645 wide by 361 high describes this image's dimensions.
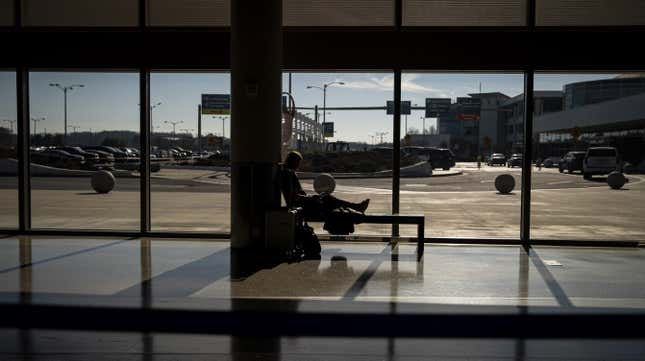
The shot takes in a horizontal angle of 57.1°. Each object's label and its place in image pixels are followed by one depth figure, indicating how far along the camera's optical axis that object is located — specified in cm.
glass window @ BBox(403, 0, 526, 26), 1037
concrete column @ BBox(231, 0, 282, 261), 923
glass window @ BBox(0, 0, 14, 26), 1084
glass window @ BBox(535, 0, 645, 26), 1024
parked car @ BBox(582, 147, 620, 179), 3462
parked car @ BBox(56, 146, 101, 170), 3472
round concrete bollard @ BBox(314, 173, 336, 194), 1770
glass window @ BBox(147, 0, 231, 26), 1071
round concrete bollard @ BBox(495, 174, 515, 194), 2248
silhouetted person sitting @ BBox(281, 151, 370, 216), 919
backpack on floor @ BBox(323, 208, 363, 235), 905
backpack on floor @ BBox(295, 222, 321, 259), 891
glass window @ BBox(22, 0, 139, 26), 1078
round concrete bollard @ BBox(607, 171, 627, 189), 2547
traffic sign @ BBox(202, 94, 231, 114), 1320
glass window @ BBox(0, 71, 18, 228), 1177
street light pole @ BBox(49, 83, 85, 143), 1188
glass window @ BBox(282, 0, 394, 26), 1045
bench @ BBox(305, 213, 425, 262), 930
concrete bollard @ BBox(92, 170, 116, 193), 2144
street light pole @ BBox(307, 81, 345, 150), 1278
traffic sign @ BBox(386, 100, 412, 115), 1075
